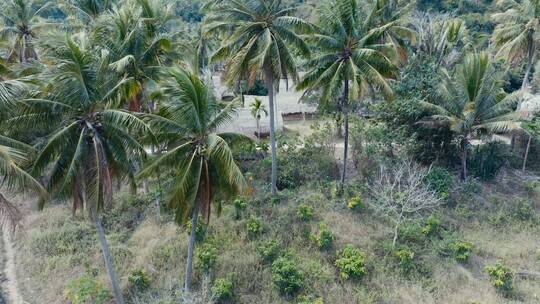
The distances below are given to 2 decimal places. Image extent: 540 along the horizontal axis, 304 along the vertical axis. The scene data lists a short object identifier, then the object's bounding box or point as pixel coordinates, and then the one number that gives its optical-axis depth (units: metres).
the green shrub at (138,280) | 17.92
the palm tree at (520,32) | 25.30
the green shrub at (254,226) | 20.19
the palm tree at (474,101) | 22.61
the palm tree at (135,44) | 17.80
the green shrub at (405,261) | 18.95
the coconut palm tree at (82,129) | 12.55
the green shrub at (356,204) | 21.80
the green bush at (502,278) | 18.19
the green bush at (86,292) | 16.58
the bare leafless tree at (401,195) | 20.39
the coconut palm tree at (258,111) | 27.89
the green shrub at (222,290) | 17.28
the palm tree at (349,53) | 19.06
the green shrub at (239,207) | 21.30
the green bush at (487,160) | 25.34
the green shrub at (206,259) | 18.38
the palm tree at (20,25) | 26.91
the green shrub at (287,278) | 17.64
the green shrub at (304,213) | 20.97
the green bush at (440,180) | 22.97
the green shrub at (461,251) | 19.38
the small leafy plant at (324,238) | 19.58
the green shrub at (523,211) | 22.38
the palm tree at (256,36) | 18.25
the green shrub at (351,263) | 18.31
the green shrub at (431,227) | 20.63
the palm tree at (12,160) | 11.54
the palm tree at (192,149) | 13.35
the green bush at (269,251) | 18.92
